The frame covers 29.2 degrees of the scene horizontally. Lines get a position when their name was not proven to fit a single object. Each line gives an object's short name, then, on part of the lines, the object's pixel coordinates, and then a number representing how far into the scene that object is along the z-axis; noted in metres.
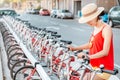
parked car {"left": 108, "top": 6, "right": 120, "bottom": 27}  17.77
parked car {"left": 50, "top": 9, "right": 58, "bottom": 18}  32.88
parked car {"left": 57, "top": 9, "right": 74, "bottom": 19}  29.40
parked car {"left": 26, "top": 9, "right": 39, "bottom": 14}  46.64
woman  2.69
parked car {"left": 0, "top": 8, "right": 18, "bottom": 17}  20.17
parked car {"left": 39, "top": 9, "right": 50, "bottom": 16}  40.19
